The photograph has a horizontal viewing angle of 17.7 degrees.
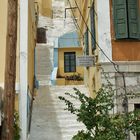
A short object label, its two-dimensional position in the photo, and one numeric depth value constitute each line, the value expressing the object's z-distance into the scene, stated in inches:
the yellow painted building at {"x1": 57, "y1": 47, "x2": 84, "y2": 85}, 1077.1
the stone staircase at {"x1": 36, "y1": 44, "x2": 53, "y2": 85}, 995.3
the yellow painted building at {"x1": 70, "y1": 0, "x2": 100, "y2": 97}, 592.6
